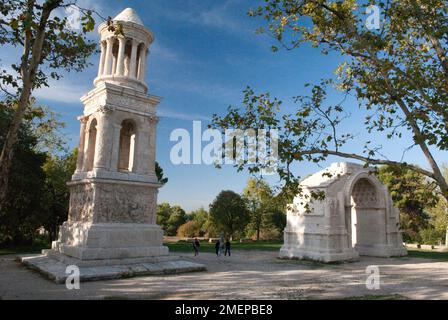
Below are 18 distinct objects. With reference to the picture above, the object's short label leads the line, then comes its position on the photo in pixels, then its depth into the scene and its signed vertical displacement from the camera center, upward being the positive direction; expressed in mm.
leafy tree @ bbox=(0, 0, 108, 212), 7502 +4035
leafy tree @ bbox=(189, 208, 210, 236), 60112 -57
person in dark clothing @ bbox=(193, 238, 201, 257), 23122 -1956
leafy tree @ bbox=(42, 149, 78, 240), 30797 +2453
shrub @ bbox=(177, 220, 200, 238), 55969 -2247
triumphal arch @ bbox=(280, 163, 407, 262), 21859 -69
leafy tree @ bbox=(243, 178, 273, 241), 46156 +1031
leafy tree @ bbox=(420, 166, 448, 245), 34312 -134
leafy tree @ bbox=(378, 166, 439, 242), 31281 +1055
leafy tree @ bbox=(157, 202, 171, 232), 68875 +357
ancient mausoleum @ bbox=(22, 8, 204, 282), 14953 +1565
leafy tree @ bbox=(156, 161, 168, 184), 41691 +5434
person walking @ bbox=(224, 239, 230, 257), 23673 -2027
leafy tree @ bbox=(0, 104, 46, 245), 24203 +1385
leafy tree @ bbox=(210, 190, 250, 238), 41625 +622
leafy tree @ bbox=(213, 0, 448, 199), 8656 +4283
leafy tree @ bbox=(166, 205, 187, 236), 67750 -851
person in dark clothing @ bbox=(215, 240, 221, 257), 22930 -2056
